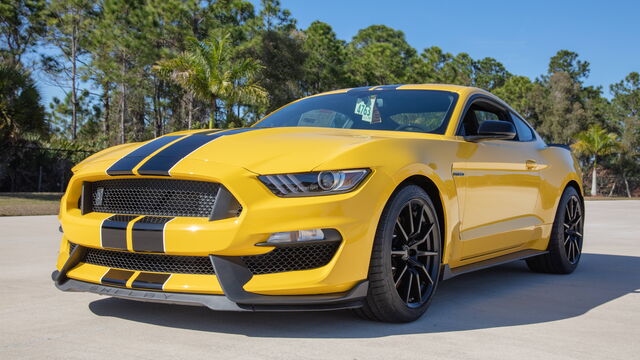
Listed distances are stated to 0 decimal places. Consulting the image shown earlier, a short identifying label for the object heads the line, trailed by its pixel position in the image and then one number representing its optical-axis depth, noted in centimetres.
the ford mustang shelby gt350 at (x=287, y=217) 305
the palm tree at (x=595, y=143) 4178
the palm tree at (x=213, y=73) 2388
